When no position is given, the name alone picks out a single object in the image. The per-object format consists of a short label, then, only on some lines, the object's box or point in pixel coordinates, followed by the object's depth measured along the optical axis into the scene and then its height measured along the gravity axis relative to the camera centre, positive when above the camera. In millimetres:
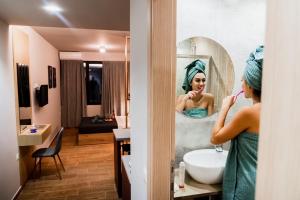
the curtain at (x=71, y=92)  7438 -234
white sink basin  1610 -607
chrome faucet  1896 -536
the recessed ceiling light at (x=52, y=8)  2221 +786
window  7707 +108
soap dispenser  1618 -655
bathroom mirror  1824 +30
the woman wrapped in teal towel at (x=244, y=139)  1366 -358
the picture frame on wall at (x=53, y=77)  6134 +223
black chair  3638 -1114
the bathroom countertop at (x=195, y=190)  1559 -753
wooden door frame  1087 -56
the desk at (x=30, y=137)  3275 -784
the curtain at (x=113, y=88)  7676 -98
